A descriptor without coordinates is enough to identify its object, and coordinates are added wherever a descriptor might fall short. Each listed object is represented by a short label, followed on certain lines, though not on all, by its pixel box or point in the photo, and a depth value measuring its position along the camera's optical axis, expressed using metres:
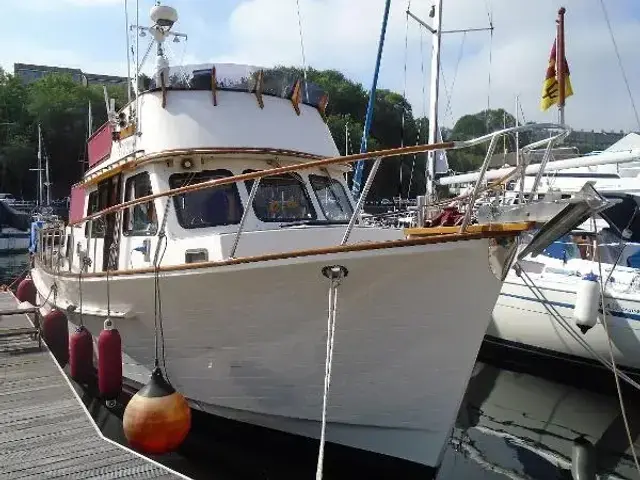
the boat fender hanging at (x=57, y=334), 9.12
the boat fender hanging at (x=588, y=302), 8.54
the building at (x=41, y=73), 79.56
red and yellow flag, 15.66
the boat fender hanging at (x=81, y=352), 7.44
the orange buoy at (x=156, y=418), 5.09
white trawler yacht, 4.76
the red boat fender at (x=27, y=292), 13.60
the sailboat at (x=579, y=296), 8.73
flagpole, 15.37
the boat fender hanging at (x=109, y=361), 6.22
